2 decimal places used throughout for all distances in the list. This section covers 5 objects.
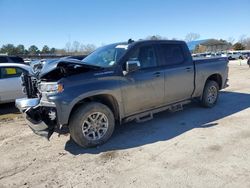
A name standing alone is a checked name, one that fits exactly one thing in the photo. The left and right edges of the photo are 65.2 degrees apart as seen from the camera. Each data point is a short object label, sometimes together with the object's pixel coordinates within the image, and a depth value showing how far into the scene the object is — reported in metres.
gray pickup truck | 3.51
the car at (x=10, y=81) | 6.32
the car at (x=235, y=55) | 37.09
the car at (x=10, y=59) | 10.55
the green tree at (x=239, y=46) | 51.07
